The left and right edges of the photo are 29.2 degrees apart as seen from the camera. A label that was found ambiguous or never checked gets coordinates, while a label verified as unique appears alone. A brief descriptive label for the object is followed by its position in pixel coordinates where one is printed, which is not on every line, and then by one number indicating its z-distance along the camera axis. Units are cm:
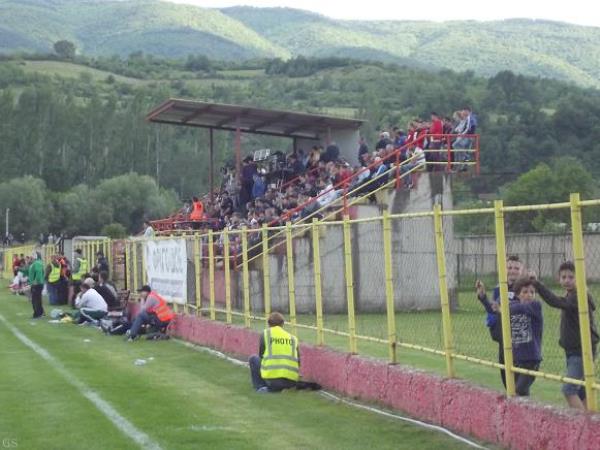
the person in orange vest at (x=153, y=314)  2425
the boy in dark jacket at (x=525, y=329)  1053
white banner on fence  2438
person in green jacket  3072
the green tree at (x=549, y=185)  6016
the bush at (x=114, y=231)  7938
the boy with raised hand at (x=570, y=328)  944
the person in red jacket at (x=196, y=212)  3787
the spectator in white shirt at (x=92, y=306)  2809
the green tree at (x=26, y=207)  10275
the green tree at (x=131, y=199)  10125
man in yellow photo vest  1486
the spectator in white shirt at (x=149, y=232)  3399
